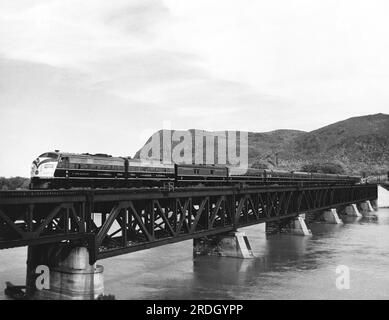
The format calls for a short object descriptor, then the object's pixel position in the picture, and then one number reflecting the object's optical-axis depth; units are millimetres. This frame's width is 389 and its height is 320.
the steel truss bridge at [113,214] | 24438
